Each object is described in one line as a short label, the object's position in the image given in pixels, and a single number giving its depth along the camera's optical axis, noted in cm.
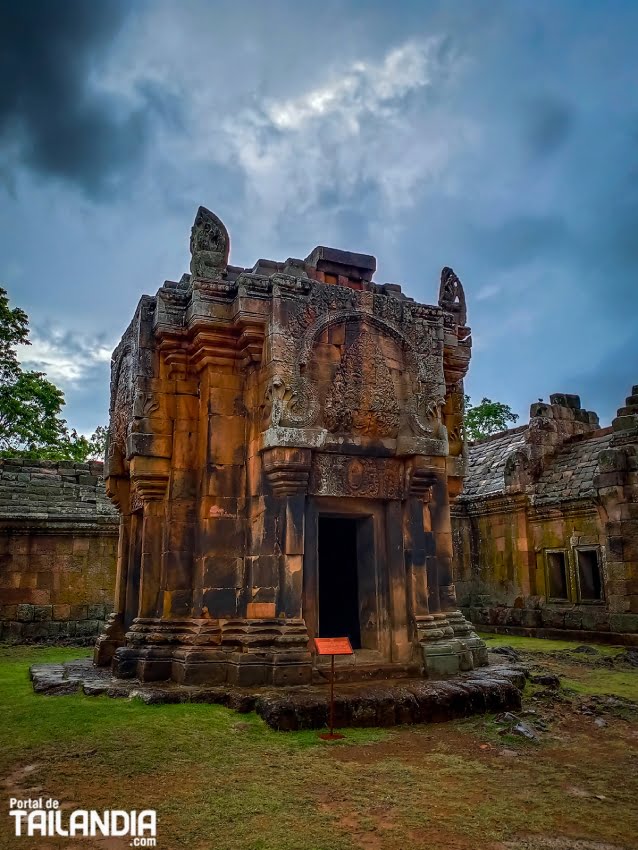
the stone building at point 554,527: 1455
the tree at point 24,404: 2294
